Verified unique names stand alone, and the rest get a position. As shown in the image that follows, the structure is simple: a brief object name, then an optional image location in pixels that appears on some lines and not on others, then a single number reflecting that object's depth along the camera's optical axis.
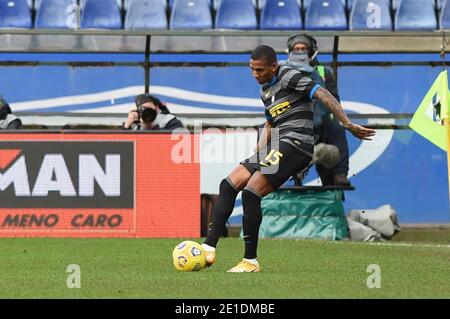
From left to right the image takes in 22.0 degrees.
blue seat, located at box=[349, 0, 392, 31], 20.50
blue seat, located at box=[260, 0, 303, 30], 20.70
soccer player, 10.32
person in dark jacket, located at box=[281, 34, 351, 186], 15.61
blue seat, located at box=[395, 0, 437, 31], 20.84
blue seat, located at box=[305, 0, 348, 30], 20.72
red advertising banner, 15.81
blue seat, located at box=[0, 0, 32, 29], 20.52
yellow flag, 13.82
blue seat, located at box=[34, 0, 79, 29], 20.52
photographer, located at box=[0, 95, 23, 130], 16.48
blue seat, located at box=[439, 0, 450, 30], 20.53
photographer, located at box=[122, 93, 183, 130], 16.50
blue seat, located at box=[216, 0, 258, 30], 20.64
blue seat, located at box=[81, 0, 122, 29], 20.64
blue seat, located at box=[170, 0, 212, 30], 20.41
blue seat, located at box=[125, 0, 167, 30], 20.56
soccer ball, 10.35
